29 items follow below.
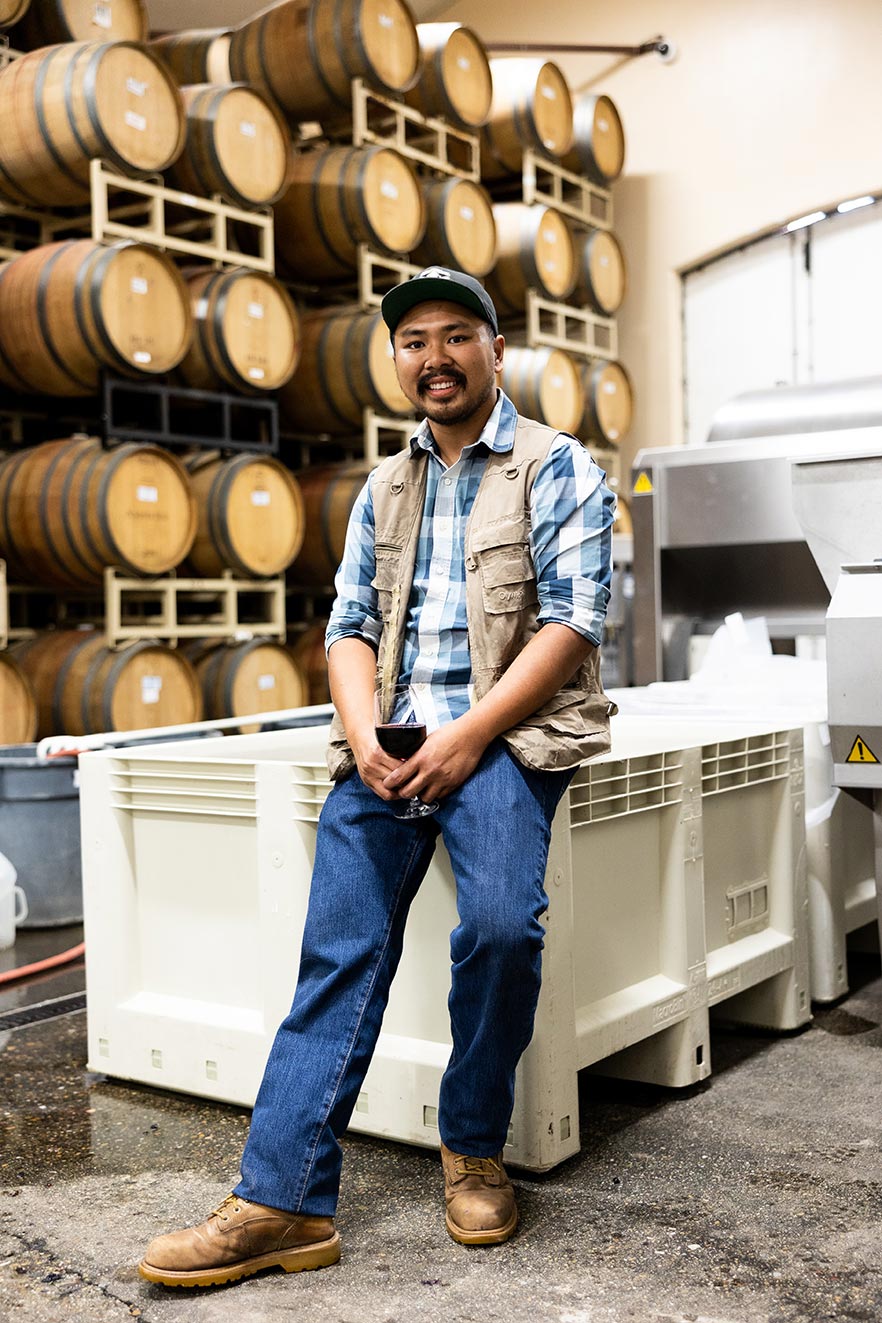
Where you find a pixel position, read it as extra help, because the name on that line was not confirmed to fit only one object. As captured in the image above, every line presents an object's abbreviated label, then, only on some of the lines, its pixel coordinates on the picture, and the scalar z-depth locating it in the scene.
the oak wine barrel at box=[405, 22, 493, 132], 7.34
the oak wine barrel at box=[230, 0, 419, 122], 6.60
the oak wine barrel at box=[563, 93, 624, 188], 8.63
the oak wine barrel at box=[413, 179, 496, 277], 7.27
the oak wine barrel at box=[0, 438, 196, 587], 5.56
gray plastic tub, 4.41
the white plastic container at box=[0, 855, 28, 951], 4.07
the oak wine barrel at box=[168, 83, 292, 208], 6.14
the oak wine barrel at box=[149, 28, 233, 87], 7.04
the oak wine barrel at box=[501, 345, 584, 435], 7.91
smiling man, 1.99
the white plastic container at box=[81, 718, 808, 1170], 2.37
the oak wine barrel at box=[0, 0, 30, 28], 5.72
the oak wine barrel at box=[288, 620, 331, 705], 7.04
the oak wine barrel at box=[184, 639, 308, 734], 6.25
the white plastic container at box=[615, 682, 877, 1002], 3.27
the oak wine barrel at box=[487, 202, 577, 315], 7.94
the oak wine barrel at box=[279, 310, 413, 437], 6.84
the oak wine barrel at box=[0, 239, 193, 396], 5.48
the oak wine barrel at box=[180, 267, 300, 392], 6.16
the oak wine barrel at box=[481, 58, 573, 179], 7.96
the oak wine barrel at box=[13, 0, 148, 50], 6.07
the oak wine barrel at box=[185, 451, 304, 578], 6.16
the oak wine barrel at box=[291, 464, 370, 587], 6.86
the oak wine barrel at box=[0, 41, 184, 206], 5.47
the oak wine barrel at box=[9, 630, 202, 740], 5.64
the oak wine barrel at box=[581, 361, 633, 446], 8.50
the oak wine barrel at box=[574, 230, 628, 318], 8.59
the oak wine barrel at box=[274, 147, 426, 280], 6.73
